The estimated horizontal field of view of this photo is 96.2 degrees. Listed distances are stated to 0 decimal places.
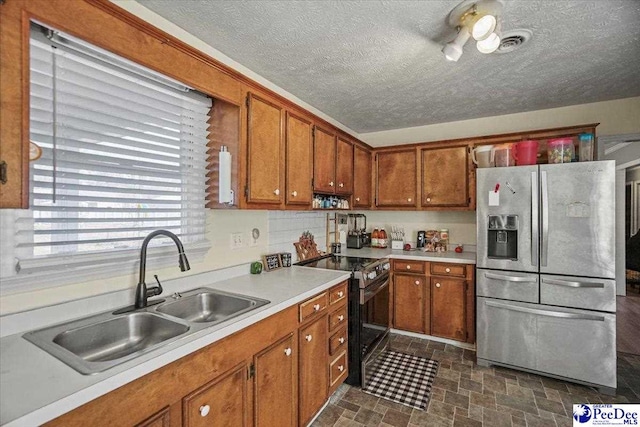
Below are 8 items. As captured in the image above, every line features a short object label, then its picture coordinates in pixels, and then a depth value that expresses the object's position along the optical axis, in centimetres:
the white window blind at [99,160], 120
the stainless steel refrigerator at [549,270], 223
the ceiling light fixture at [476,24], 145
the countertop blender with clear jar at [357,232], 362
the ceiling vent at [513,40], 168
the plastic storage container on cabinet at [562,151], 253
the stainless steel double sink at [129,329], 103
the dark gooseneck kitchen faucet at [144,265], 146
